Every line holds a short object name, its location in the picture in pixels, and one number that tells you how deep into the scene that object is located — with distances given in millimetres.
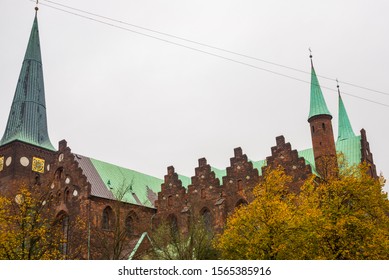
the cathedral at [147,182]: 41500
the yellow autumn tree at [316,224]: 24781
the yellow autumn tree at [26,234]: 26469
